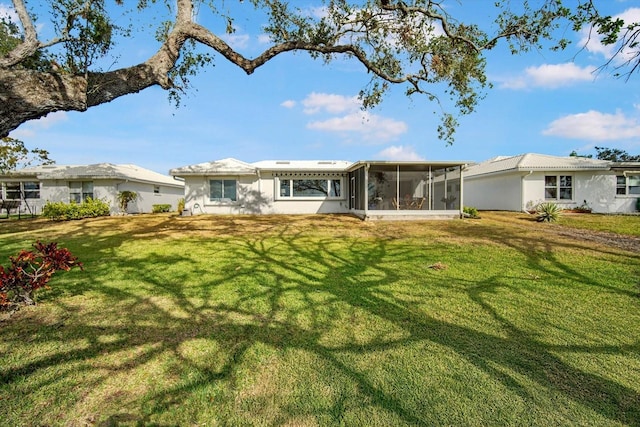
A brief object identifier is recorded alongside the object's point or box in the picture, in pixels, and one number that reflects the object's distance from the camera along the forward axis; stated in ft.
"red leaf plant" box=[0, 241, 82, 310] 13.53
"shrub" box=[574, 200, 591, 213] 55.88
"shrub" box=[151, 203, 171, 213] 69.46
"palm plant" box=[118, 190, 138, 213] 60.33
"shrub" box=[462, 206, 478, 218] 48.73
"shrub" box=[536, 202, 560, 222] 43.75
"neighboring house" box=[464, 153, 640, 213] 56.85
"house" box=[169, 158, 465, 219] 56.75
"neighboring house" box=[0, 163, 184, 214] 60.85
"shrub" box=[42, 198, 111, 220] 49.77
